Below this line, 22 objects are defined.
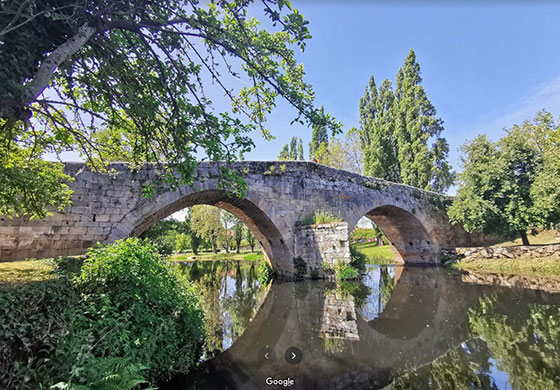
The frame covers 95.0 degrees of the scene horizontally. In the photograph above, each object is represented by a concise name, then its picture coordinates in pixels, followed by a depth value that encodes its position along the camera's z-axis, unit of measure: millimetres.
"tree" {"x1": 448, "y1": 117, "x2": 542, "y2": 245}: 12172
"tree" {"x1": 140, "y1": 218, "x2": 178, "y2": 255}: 17336
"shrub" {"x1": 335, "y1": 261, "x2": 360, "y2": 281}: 9602
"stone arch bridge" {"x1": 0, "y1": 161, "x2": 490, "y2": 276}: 6805
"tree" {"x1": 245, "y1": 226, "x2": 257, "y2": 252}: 28936
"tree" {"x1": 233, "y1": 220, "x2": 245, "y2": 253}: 28908
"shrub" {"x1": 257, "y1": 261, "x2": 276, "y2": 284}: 11681
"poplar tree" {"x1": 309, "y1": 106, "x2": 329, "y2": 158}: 30186
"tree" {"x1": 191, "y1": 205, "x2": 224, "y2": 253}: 22609
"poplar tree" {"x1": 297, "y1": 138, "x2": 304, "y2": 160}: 37081
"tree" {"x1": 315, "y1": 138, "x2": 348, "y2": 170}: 26531
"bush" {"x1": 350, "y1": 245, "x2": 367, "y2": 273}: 12602
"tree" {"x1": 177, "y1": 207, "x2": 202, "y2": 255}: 32500
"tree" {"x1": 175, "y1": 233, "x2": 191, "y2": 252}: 37781
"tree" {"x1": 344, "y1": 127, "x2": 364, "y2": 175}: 27359
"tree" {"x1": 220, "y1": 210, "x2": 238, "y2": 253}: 26577
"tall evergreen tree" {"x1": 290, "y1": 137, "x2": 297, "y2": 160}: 37825
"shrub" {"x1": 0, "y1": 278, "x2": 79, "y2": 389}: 2068
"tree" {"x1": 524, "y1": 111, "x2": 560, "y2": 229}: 10625
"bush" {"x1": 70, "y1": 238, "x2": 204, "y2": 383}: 2748
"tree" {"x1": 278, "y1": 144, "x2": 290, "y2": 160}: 37228
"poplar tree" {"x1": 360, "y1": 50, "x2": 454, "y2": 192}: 20984
